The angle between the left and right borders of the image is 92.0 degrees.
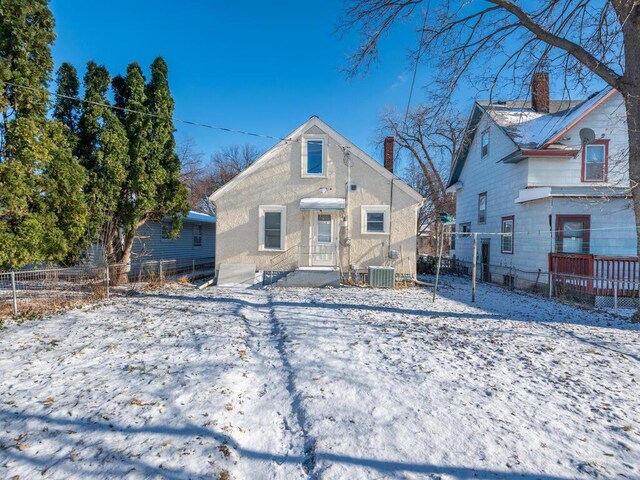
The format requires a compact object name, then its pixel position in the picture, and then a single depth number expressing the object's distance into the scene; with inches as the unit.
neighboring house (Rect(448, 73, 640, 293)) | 414.6
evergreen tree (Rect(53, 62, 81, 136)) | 378.6
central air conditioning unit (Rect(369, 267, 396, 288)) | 450.3
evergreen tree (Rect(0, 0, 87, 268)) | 288.0
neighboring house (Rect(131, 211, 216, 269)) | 556.7
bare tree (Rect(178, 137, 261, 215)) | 1306.6
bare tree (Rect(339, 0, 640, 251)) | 265.9
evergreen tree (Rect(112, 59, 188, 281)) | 419.5
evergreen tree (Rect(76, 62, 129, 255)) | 386.9
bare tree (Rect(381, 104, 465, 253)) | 1102.4
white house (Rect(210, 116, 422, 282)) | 472.4
